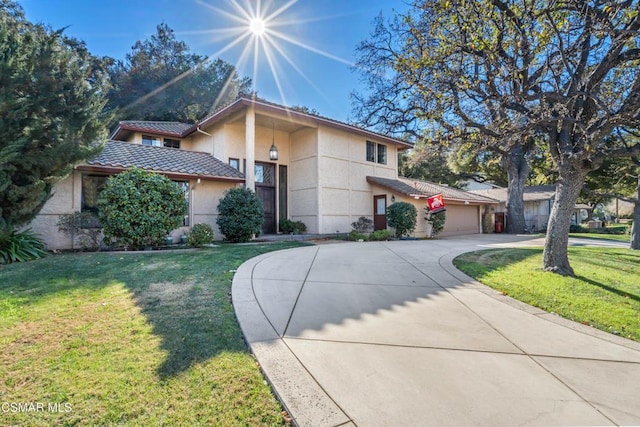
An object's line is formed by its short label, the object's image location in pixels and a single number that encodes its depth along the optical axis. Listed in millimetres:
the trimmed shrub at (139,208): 8375
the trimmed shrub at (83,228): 9117
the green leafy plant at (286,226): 14294
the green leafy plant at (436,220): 16312
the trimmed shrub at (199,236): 9852
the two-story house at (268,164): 11125
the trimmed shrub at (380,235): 13670
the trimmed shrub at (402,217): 14461
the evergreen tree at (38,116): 6801
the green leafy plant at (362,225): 15208
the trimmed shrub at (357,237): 13391
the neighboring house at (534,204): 26047
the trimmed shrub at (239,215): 10914
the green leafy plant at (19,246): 7150
